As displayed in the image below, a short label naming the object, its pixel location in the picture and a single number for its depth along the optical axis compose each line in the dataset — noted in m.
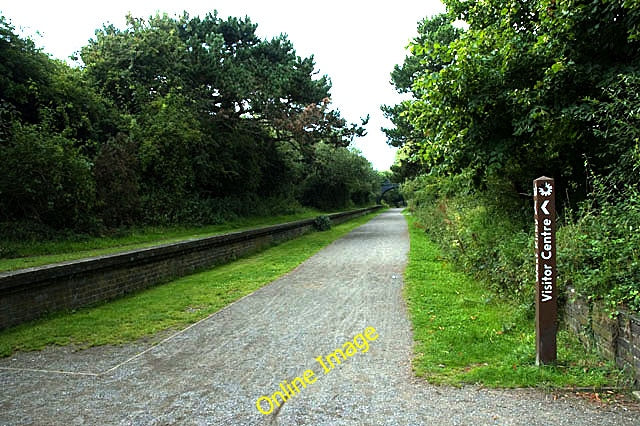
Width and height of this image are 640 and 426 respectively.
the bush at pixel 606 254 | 3.81
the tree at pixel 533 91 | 5.80
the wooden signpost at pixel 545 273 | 4.00
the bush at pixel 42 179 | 9.41
